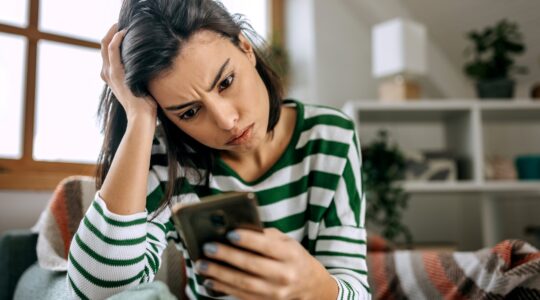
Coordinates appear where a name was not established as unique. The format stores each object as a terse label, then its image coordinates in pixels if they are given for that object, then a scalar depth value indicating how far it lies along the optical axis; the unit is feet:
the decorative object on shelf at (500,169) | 6.80
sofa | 2.78
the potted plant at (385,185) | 6.54
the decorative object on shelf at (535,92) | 7.10
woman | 2.16
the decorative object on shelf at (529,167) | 6.72
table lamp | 6.70
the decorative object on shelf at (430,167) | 6.76
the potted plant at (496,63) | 6.81
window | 5.94
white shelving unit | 6.64
